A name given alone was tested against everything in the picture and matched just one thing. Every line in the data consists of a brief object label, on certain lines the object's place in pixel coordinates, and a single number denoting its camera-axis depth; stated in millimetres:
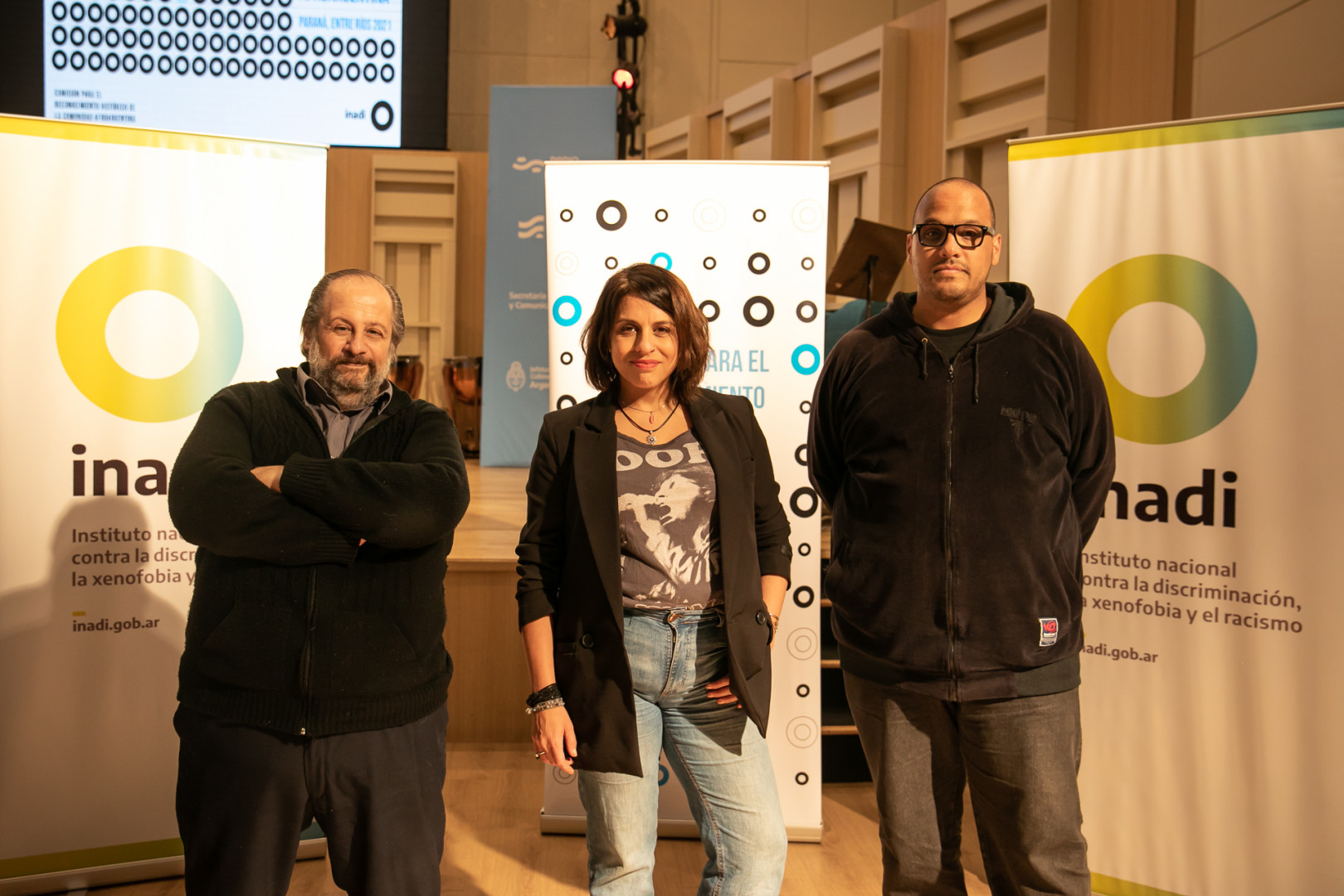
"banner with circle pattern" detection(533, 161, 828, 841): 2598
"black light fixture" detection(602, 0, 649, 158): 6508
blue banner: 5945
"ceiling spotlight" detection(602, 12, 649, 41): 6473
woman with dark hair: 1521
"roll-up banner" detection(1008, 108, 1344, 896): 2031
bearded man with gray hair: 1478
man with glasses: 1600
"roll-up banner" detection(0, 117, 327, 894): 2254
